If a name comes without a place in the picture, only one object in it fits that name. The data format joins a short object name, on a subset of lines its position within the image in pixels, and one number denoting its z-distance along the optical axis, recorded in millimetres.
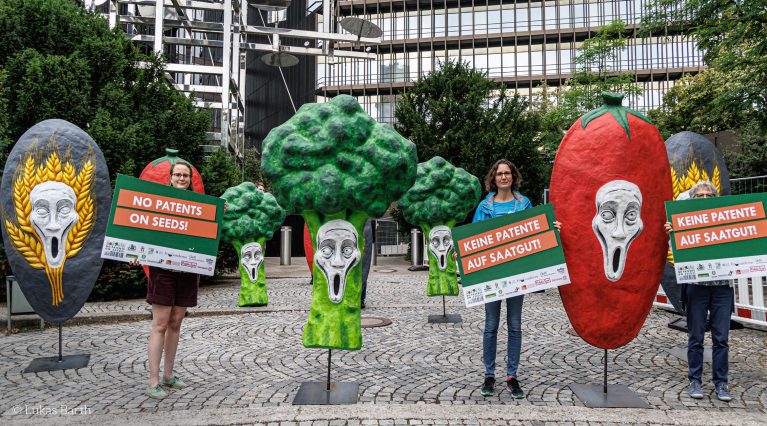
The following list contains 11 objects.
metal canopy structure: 16328
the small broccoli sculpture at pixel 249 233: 8383
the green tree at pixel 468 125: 17766
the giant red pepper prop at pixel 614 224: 3688
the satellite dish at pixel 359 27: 17797
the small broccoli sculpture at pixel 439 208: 7801
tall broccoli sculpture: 3863
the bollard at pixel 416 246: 19062
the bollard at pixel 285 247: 21094
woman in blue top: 3980
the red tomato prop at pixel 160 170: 7109
